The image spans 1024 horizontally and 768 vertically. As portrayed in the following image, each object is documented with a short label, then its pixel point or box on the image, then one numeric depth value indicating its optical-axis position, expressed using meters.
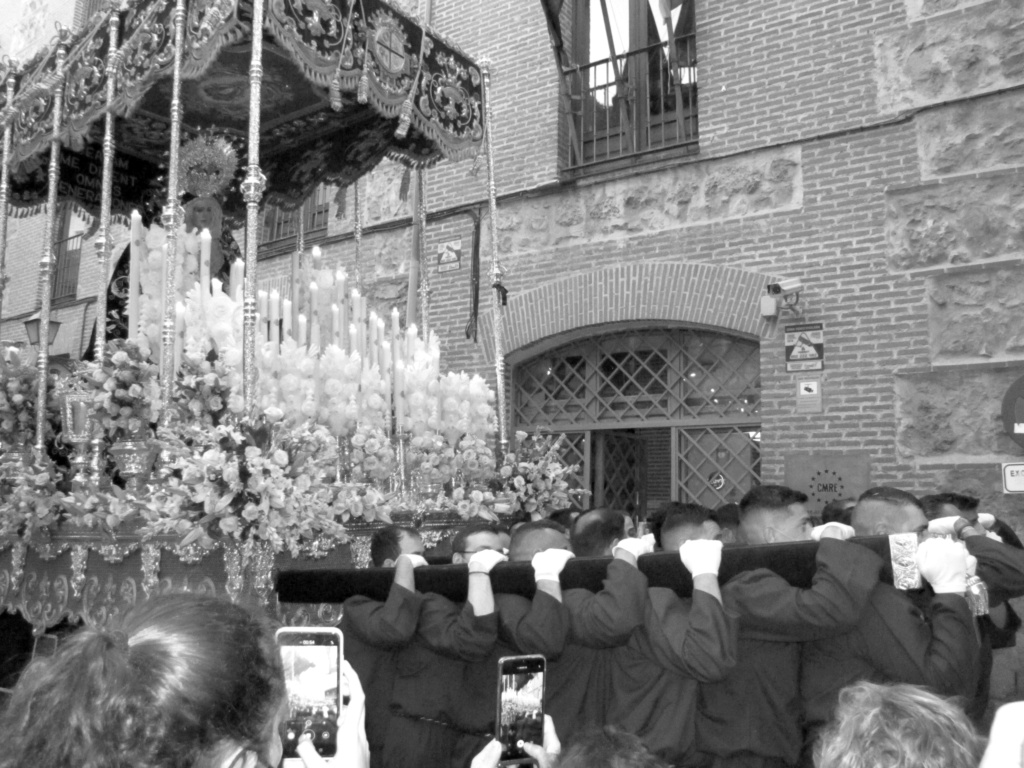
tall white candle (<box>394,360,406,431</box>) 5.45
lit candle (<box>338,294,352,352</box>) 5.76
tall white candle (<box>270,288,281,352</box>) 5.01
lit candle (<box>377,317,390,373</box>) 5.61
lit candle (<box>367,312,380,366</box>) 5.62
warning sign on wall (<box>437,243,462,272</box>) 9.84
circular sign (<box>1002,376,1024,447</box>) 6.54
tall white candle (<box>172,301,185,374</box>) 4.80
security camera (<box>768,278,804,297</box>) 7.68
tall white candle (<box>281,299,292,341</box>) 5.18
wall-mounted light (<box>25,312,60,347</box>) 10.61
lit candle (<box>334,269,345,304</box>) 5.73
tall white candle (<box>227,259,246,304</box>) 5.21
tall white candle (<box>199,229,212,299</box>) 5.03
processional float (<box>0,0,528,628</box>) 4.93
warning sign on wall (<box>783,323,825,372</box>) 7.55
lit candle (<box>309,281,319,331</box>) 5.54
